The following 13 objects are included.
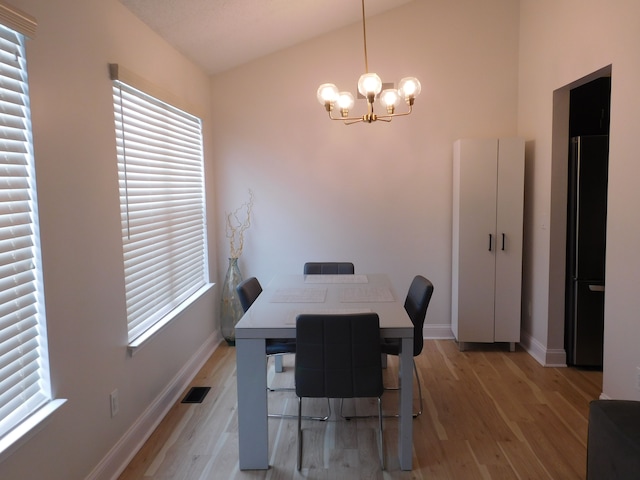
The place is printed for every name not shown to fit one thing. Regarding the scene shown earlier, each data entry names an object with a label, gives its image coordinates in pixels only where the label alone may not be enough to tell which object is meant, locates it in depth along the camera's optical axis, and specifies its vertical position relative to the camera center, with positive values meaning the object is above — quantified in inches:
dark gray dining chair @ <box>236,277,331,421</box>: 113.3 -36.2
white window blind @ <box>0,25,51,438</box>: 63.2 -6.7
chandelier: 97.3 +26.1
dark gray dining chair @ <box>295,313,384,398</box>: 84.4 -29.3
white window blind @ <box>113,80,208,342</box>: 102.8 +1.3
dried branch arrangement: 172.9 -6.8
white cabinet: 152.8 -12.6
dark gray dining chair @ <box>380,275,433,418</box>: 108.2 -27.3
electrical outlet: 91.6 -40.2
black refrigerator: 134.8 -14.3
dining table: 89.1 -32.6
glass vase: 166.4 -36.5
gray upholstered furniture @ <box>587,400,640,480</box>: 58.4 -33.3
